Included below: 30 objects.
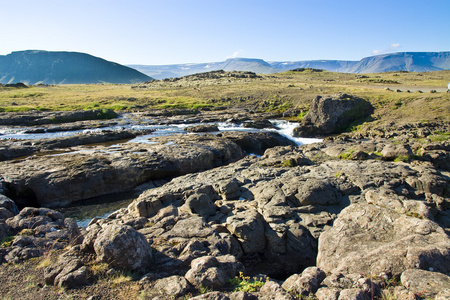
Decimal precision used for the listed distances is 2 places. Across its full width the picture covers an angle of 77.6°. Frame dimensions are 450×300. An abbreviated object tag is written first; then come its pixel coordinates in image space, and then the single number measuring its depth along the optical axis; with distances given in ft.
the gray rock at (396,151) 68.49
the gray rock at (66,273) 27.99
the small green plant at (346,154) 73.16
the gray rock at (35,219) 43.96
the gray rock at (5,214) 47.93
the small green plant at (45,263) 32.16
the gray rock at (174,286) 26.81
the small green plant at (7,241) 37.19
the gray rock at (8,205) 53.36
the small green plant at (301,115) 179.22
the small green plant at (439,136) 95.49
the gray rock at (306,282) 26.43
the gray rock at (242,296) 25.28
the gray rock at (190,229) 40.37
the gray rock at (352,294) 23.61
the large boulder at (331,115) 137.59
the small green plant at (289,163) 68.91
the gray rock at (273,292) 24.77
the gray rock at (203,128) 142.44
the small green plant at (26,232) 41.25
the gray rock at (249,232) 42.01
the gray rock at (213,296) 24.53
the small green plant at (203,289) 27.13
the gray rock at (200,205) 48.98
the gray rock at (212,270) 28.02
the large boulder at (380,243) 27.84
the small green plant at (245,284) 27.91
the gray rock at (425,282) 23.17
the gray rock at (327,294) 24.45
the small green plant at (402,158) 67.36
